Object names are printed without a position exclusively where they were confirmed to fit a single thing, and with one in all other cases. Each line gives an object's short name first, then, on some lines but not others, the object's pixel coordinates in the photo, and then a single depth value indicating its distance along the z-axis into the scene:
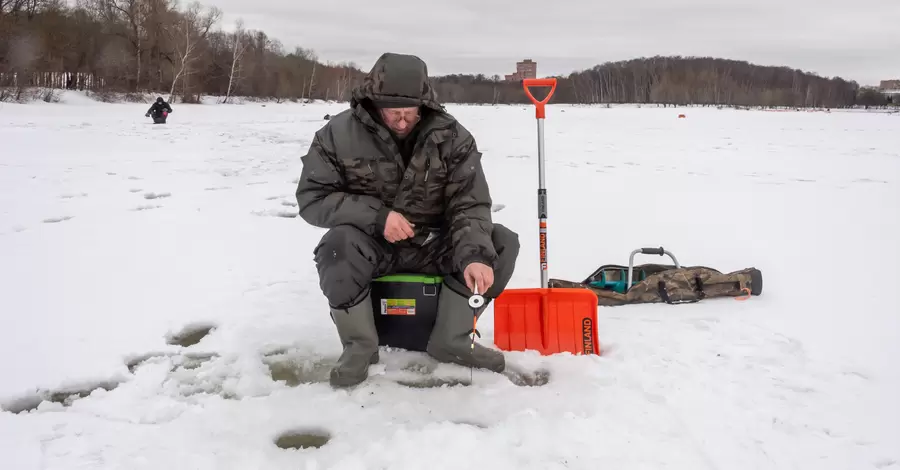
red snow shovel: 2.50
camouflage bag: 3.22
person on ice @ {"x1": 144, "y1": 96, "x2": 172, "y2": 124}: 16.67
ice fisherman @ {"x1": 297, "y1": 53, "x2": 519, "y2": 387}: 2.18
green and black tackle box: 2.35
